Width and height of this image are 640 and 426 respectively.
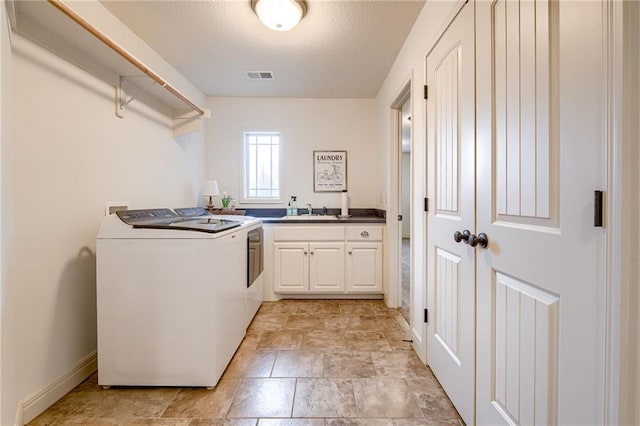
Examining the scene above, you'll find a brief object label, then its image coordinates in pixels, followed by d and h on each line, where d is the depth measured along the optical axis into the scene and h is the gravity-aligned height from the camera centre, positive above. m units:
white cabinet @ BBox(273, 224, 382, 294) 3.05 -0.51
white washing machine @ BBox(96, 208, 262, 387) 1.59 -0.51
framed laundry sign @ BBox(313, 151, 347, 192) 3.52 +0.51
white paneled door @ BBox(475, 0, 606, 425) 0.72 +0.00
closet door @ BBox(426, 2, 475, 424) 1.29 +0.01
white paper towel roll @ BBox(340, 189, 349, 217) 3.41 +0.06
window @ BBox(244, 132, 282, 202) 3.61 +0.54
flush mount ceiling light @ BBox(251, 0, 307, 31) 1.72 +1.20
